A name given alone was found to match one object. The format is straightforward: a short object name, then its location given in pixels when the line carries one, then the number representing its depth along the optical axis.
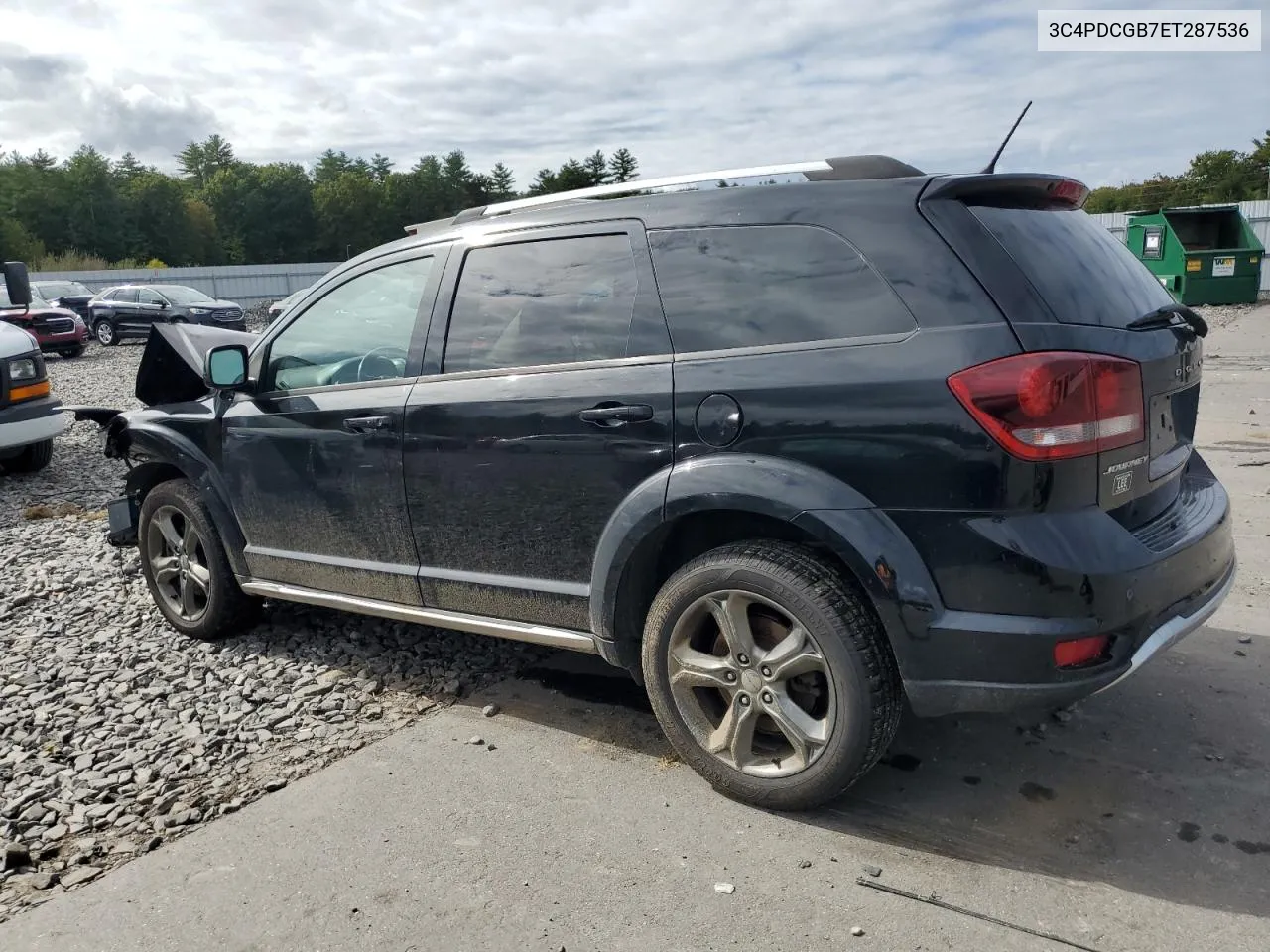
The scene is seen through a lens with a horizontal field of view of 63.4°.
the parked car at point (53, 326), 22.30
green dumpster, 21.94
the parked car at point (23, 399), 8.62
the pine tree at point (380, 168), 139.12
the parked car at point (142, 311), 26.92
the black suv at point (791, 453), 2.75
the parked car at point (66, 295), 28.50
